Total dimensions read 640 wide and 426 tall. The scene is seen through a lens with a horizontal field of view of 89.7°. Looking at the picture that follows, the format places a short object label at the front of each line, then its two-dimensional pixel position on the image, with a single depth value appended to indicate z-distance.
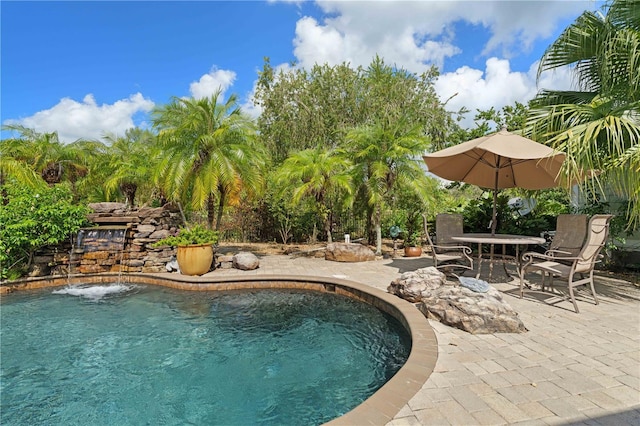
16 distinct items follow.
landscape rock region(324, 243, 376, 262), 9.07
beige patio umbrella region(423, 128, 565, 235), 5.29
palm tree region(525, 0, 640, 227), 4.55
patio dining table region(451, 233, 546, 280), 5.51
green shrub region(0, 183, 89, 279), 6.84
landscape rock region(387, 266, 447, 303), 4.93
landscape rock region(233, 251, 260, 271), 7.88
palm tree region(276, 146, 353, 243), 9.78
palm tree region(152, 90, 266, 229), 8.73
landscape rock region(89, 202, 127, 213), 8.74
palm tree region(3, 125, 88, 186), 13.10
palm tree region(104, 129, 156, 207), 12.26
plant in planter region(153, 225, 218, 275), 7.41
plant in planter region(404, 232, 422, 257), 9.87
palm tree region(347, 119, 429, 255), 9.30
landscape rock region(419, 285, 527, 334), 3.75
